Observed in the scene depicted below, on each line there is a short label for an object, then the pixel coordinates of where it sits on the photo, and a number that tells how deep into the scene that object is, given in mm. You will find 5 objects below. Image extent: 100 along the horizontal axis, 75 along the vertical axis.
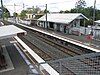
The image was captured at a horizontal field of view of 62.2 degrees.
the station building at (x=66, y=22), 17176
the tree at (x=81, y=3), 42912
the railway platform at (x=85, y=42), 9767
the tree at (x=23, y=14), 43944
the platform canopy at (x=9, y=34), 5254
